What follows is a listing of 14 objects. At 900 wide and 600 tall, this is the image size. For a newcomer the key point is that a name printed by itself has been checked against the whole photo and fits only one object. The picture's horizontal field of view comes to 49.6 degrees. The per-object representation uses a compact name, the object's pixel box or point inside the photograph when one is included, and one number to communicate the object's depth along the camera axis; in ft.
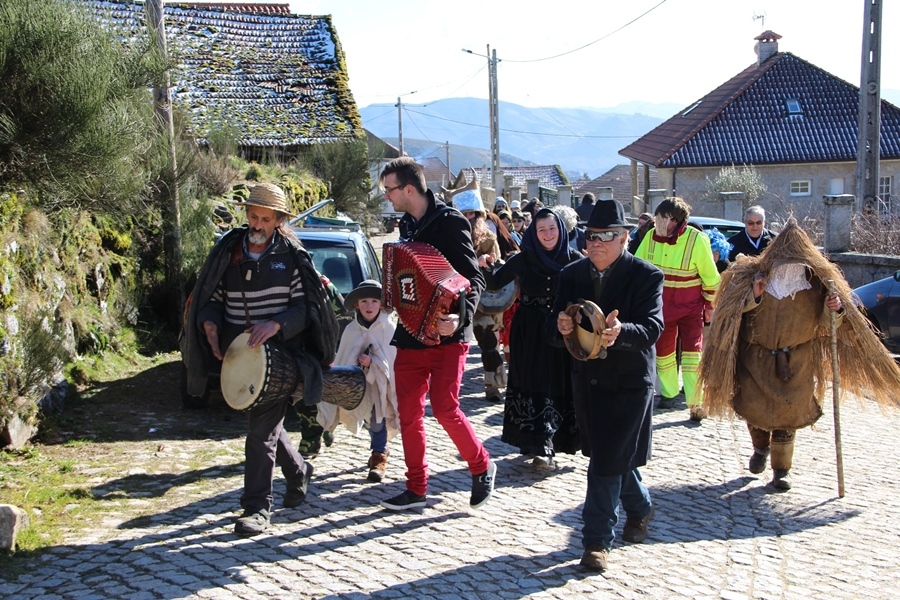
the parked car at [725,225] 53.69
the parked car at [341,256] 30.19
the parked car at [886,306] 38.47
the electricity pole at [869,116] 52.31
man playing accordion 19.25
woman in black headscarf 23.44
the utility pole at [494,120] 128.47
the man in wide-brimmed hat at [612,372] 16.96
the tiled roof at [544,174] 256.77
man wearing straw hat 18.38
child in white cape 22.34
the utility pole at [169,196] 32.98
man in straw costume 21.81
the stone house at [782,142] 111.75
